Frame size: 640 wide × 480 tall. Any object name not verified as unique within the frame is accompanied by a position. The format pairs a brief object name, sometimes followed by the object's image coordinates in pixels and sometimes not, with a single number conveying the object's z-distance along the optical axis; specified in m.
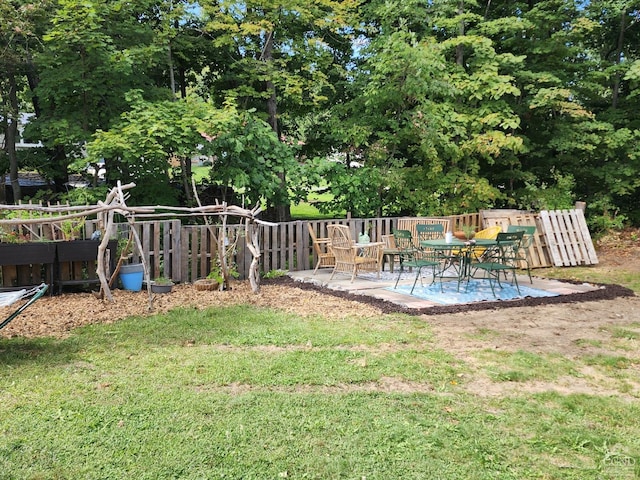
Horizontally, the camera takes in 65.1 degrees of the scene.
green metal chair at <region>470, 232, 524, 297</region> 7.47
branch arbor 5.51
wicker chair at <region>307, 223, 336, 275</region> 9.28
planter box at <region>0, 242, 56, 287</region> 6.83
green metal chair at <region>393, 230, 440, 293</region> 7.60
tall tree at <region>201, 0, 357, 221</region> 11.05
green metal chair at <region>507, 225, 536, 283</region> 8.76
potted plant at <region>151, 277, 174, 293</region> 7.61
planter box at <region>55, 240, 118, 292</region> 7.23
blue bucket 7.66
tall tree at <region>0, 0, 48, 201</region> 9.42
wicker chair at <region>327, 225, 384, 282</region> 8.38
